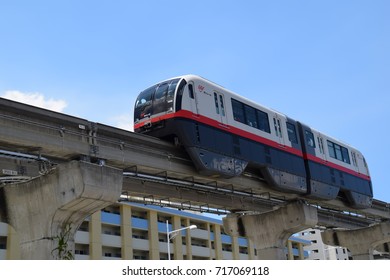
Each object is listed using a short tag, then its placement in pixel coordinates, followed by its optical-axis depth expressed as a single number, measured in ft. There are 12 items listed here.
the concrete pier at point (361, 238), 153.28
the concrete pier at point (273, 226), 107.04
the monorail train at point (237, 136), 73.92
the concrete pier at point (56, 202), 59.41
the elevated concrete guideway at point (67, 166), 58.59
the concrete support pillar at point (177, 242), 225.35
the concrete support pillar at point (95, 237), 185.26
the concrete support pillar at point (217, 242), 252.83
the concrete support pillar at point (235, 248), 264.72
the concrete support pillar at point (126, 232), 199.21
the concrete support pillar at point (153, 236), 212.23
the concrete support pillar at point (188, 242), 232.69
